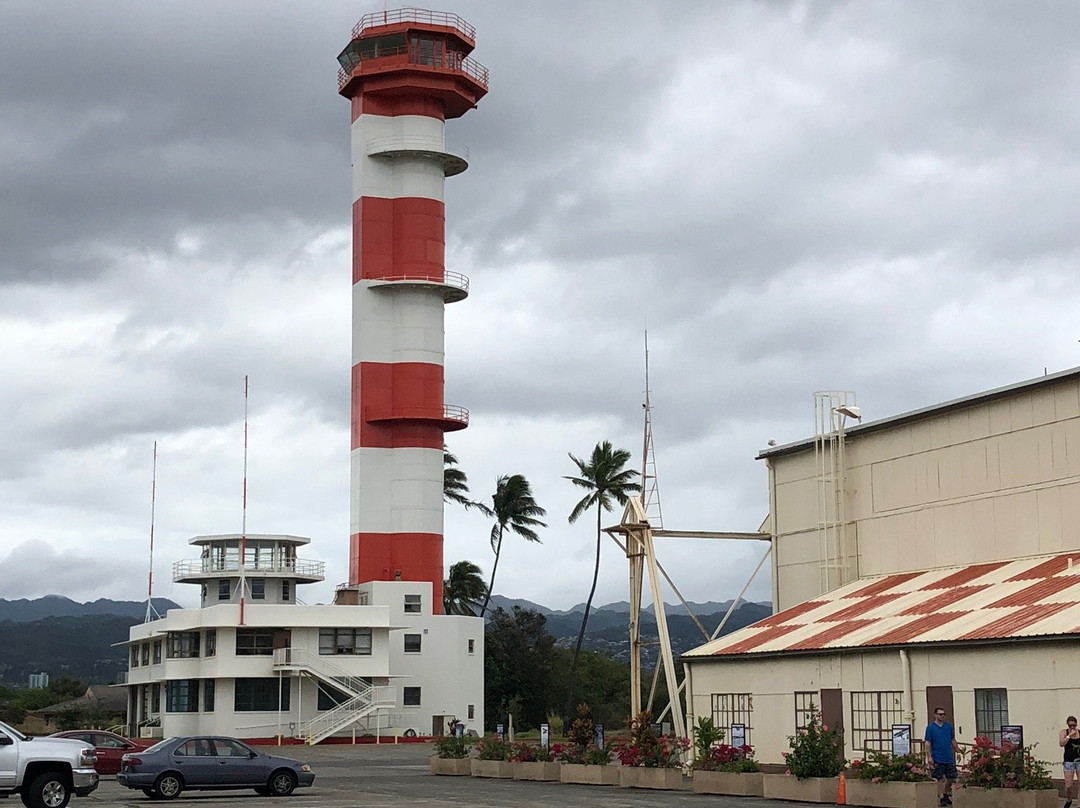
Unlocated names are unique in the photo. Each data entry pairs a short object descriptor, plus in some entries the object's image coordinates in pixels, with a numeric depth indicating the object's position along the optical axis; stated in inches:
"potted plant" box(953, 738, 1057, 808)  1014.4
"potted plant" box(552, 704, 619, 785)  1465.3
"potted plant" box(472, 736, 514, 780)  1628.9
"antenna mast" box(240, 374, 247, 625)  2714.1
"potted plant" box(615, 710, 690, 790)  1387.8
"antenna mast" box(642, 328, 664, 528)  1824.4
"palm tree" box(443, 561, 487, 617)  3661.4
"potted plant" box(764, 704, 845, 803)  1170.6
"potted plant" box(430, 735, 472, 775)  1720.0
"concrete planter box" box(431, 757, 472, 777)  1715.1
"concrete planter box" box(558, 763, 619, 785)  1461.6
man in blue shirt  1068.5
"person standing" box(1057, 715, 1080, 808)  994.1
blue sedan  1306.6
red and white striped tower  2834.6
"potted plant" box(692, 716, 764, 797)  1269.7
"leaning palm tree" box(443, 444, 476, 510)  3656.5
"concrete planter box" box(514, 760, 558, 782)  1547.7
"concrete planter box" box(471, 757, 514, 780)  1624.0
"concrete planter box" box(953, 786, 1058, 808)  1011.3
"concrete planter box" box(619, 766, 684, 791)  1384.1
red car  1717.5
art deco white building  2714.1
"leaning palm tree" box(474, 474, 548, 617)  3698.3
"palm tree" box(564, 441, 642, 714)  3587.6
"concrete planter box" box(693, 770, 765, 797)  1268.5
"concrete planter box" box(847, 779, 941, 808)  1080.2
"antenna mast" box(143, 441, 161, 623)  2913.4
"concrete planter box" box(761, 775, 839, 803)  1165.1
